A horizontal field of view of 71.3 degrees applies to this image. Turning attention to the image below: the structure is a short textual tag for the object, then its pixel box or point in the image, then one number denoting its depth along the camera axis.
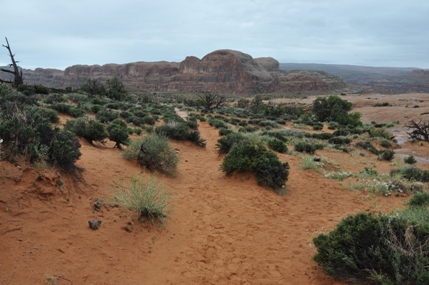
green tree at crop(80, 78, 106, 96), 32.16
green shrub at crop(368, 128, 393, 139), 21.65
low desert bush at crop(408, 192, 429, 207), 6.84
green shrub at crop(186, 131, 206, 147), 14.45
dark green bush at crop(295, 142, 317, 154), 14.74
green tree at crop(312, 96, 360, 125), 31.70
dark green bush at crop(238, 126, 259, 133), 21.11
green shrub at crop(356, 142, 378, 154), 17.01
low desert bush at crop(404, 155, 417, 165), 14.34
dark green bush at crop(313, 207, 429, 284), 3.21
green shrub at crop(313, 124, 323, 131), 26.36
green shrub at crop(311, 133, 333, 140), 20.67
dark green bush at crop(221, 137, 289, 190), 8.50
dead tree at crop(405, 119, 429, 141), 20.55
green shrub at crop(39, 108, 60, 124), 11.94
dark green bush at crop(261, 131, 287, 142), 18.02
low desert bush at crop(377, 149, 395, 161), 14.80
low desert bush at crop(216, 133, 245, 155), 12.05
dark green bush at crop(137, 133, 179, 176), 8.52
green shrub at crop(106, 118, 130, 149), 10.09
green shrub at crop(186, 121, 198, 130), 19.18
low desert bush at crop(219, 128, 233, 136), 18.28
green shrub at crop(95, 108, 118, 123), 15.21
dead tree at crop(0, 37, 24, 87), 21.54
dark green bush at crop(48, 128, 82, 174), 5.15
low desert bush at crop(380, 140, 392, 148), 19.44
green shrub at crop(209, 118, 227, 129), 21.68
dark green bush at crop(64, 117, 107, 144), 9.82
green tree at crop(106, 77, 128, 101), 32.94
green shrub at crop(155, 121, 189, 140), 13.96
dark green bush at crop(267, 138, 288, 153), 13.70
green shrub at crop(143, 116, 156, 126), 17.95
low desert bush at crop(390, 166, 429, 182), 10.02
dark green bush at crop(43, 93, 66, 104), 17.28
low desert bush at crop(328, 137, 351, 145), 18.67
